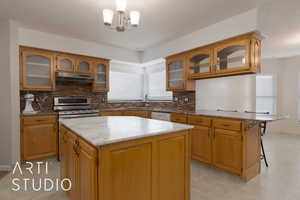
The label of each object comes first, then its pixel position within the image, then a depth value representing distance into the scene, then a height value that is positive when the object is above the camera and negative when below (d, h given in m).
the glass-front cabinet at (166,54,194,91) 3.53 +0.52
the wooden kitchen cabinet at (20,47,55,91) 3.10 +0.53
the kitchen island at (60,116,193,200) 1.18 -0.53
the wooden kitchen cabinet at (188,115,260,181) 2.30 -0.72
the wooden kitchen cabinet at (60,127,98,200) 1.19 -0.61
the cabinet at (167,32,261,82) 2.51 +0.69
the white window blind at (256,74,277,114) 5.25 +0.14
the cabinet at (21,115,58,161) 2.90 -0.74
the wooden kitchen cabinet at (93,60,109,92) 3.98 +0.52
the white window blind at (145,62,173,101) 4.62 +0.42
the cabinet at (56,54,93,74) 3.48 +0.72
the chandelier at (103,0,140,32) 1.84 +0.92
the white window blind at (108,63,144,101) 4.69 +0.42
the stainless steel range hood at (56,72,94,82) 3.40 +0.43
